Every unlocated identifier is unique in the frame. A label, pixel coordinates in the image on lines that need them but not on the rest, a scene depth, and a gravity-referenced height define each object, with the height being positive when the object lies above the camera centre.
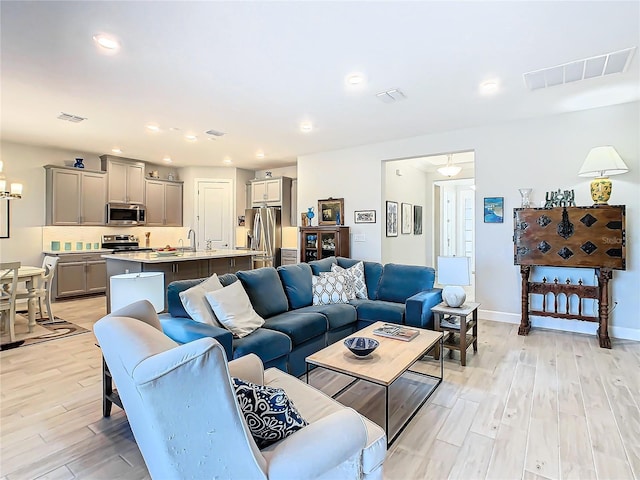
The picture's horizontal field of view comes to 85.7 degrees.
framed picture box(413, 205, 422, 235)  7.72 +0.41
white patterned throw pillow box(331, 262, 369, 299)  4.23 -0.49
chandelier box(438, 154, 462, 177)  6.37 +1.25
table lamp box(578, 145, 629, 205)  3.80 +0.77
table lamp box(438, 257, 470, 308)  3.38 -0.40
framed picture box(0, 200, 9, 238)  5.84 +0.31
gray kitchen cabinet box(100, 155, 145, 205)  7.00 +1.21
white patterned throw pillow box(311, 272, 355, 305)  3.93 -0.60
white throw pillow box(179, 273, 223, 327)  2.66 -0.53
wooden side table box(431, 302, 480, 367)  3.26 -0.87
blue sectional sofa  2.64 -0.73
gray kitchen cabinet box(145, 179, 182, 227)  7.72 +0.80
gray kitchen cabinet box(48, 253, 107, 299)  6.13 -0.72
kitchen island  4.67 -0.39
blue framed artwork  4.84 +0.40
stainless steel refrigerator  7.44 +0.02
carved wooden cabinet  3.85 -0.14
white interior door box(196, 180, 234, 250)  8.25 +0.57
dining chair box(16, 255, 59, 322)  4.35 -0.70
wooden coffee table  2.11 -0.83
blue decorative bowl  2.35 -0.77
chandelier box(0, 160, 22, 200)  4.49 +0.60
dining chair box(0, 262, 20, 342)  3.90 -0.67
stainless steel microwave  7.03 +0.48
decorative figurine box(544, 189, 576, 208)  4.28 +0.48
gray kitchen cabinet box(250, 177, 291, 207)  7.71 +1.05
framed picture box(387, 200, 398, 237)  6.36 +0.35
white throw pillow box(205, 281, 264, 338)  2.77 -0.61
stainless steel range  7.08 -0.13
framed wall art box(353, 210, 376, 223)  6.03 +0.38
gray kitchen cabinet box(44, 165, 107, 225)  6.29 +0.78
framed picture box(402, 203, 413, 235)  7.13 +0.42
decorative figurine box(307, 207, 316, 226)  6.64 +0.44
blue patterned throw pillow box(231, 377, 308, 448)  1.25 -0.66
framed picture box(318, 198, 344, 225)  6.37 +0.49
